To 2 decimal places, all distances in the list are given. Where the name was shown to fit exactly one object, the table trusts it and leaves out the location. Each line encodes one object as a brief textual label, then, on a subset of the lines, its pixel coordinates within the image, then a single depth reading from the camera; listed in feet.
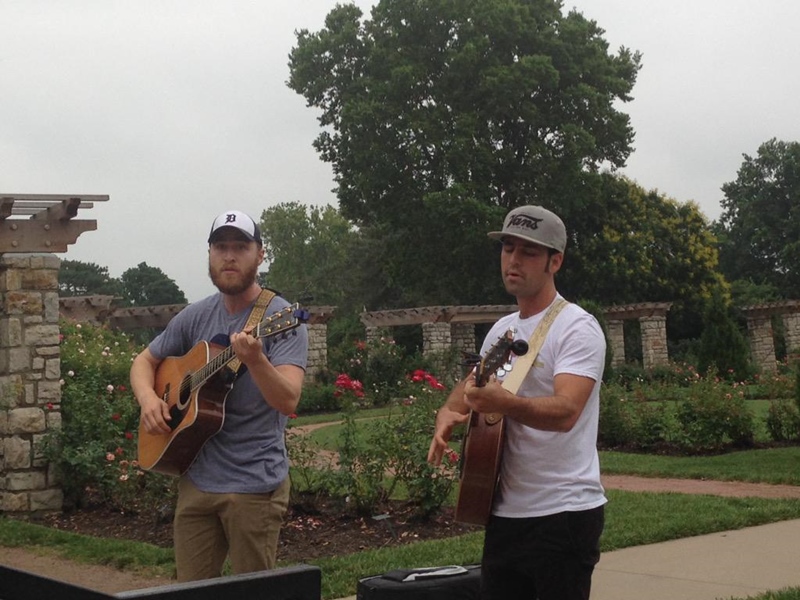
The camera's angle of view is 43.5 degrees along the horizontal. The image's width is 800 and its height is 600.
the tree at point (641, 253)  115.44
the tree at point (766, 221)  155.63
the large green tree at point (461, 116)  108.47
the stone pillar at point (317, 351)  91.09
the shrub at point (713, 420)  44.96
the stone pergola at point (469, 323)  93.40
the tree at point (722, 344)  87.61
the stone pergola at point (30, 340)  32.63
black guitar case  11.12
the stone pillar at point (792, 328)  103.91
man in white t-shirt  9.44
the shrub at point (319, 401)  79.25
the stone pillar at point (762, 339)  103.30
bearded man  11.12
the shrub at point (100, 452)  31.37
